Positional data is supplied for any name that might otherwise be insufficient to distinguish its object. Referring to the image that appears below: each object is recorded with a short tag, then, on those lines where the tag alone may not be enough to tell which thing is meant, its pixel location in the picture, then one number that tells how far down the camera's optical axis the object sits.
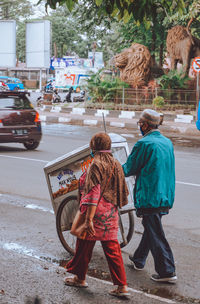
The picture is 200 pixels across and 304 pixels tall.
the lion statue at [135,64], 24.56
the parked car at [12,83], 45.07
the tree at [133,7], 4.55
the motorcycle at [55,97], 33.81
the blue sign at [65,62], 51.50
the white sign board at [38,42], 41.75
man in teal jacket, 4.48
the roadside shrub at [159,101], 22.92
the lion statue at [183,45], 25.00
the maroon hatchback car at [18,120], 13.16
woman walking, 4.07
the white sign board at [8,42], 42.69
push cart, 5.16
